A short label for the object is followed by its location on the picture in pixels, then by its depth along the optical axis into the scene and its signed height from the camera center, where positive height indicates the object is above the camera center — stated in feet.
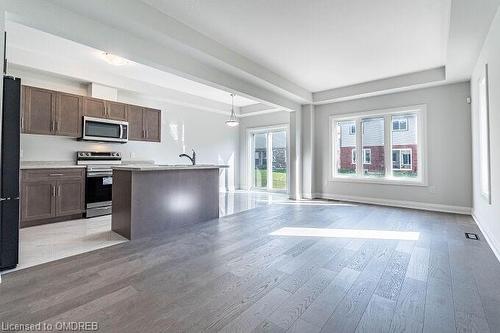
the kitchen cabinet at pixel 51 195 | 12.08 -1.34
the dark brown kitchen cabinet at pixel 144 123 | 17.24 +3.49
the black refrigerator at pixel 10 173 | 7.13 -0.09
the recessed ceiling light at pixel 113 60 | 13.44 +6.33
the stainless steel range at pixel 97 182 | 14.29 -0.74
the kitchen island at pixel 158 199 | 10.51 -1.39
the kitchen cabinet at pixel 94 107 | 14.85 +3.98
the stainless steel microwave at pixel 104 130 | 14.80 +2.62
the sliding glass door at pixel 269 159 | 26.17 +1.23
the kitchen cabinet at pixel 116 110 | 15.93 +4.06
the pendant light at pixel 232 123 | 20.13 +3.98
